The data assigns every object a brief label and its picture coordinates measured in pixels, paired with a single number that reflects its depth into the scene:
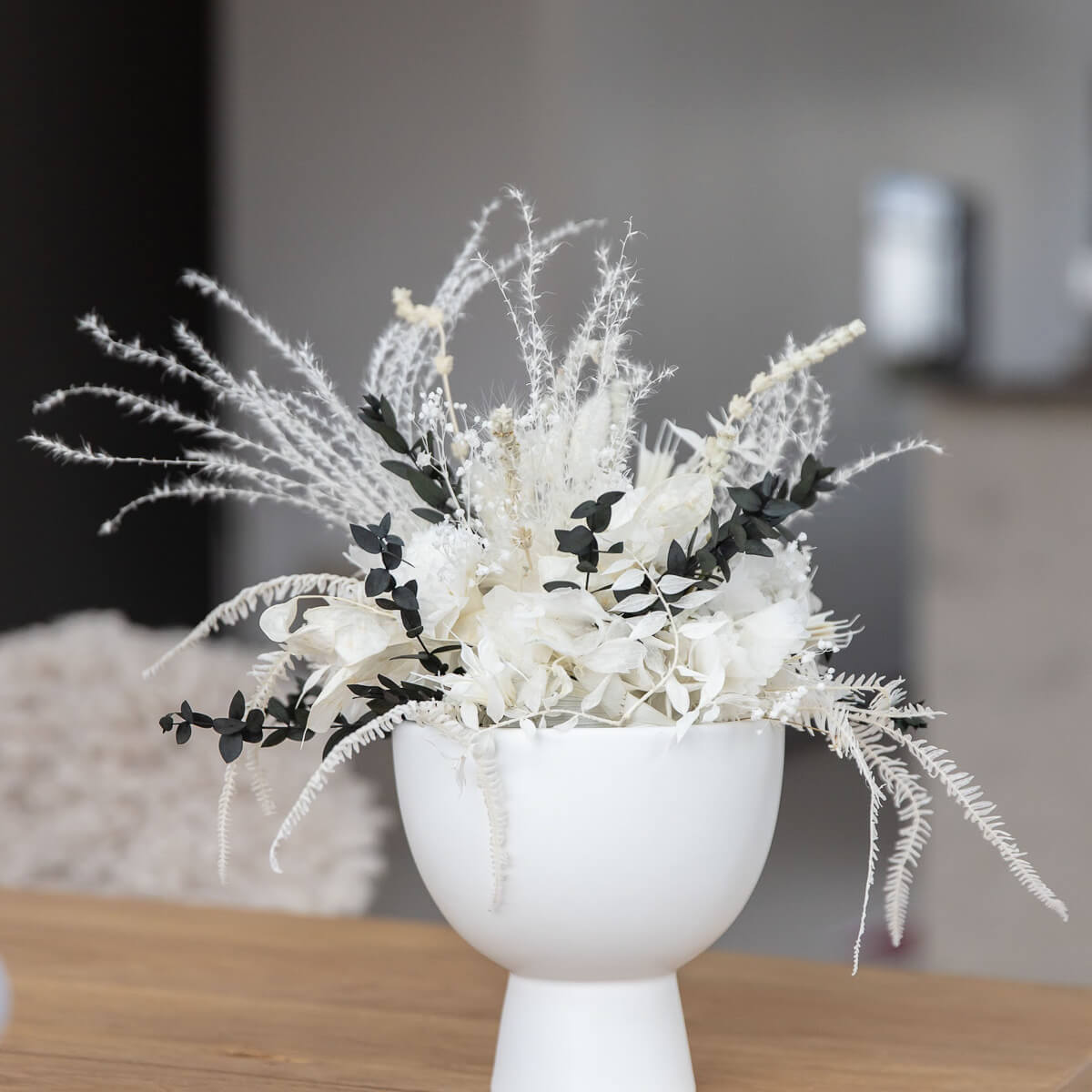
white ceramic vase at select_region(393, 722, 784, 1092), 1.50
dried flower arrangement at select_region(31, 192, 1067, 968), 1.50
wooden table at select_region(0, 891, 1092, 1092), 1.63
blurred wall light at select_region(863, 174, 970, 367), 9.98
